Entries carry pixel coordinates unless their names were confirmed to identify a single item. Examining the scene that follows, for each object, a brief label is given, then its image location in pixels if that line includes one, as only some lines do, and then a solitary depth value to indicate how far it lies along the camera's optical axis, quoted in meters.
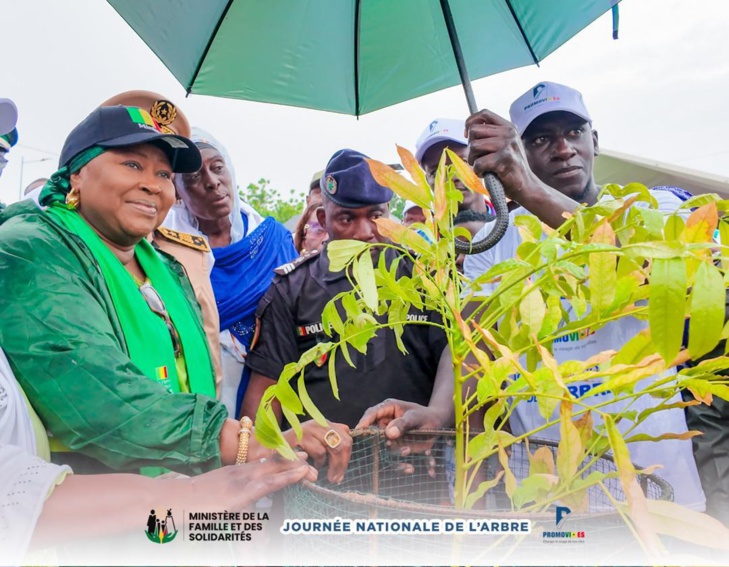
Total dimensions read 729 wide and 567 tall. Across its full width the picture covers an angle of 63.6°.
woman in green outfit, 1.27
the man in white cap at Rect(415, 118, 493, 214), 3.02
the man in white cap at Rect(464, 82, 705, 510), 1.58
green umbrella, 2.17
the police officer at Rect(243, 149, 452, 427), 2.04
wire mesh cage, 0.74
